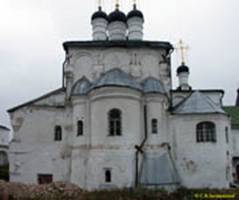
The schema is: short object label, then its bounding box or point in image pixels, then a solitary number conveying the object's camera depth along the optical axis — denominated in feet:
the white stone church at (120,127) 77.77
